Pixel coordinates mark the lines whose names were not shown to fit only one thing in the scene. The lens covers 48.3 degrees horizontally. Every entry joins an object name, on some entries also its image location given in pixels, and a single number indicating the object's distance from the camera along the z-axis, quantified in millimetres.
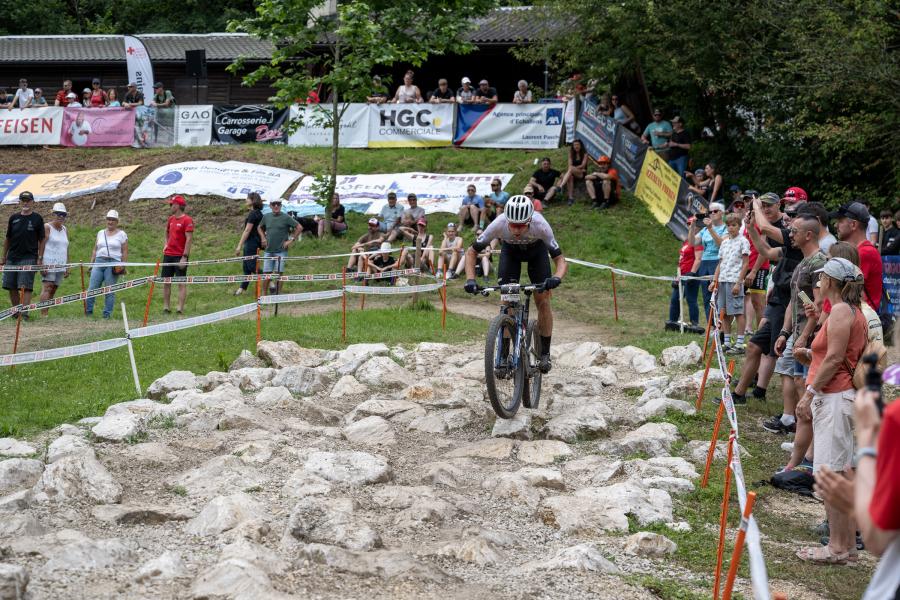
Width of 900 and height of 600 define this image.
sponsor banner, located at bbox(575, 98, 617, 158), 23422
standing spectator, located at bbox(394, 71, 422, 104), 26297
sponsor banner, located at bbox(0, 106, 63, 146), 29094
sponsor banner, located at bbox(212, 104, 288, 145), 27631
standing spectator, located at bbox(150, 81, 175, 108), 29031
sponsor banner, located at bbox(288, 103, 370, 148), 26750
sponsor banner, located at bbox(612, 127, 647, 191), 22781
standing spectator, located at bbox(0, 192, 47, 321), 15320
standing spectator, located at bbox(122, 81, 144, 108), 29402
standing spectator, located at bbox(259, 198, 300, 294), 17688
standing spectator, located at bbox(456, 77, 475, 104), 25797
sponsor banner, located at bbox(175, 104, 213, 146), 27906
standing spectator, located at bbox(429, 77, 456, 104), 25891
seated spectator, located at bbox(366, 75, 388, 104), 21750
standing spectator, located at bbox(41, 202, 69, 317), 15727
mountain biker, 8789
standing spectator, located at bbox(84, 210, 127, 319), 15539
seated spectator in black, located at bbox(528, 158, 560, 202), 22828
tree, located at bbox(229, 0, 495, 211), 21156
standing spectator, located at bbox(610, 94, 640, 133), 24109
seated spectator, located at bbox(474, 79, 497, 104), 25609
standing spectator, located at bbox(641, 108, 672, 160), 22703
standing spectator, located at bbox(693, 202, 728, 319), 13905
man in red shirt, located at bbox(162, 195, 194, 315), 16203
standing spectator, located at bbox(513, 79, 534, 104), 25227
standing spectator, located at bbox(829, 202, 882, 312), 8055
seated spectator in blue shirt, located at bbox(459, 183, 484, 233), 21156
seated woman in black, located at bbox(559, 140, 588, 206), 22859
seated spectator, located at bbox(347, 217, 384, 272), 19484
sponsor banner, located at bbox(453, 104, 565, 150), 25062
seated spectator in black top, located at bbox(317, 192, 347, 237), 21938
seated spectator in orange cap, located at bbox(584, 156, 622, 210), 22562
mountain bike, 8570
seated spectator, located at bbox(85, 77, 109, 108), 29672
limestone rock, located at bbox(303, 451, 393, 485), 7258
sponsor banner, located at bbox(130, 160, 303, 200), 24844
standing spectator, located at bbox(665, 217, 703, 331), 14734
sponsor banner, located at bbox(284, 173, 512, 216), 22859
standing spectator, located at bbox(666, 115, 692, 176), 22250
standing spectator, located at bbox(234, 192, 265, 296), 17828
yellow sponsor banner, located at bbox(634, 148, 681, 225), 21531
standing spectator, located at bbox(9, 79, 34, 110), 29859
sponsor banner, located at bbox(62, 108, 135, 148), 28547
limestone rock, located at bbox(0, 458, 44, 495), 7035
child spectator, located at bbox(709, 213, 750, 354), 12333
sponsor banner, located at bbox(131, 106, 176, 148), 28281
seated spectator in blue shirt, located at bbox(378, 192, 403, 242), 20656
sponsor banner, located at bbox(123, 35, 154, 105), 29812
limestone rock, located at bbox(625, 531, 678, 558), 6203
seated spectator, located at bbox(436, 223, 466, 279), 19062
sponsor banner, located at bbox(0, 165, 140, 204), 26047
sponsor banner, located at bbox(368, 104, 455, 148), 26094
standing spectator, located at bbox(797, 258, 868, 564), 6355
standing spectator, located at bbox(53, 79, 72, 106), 29984
